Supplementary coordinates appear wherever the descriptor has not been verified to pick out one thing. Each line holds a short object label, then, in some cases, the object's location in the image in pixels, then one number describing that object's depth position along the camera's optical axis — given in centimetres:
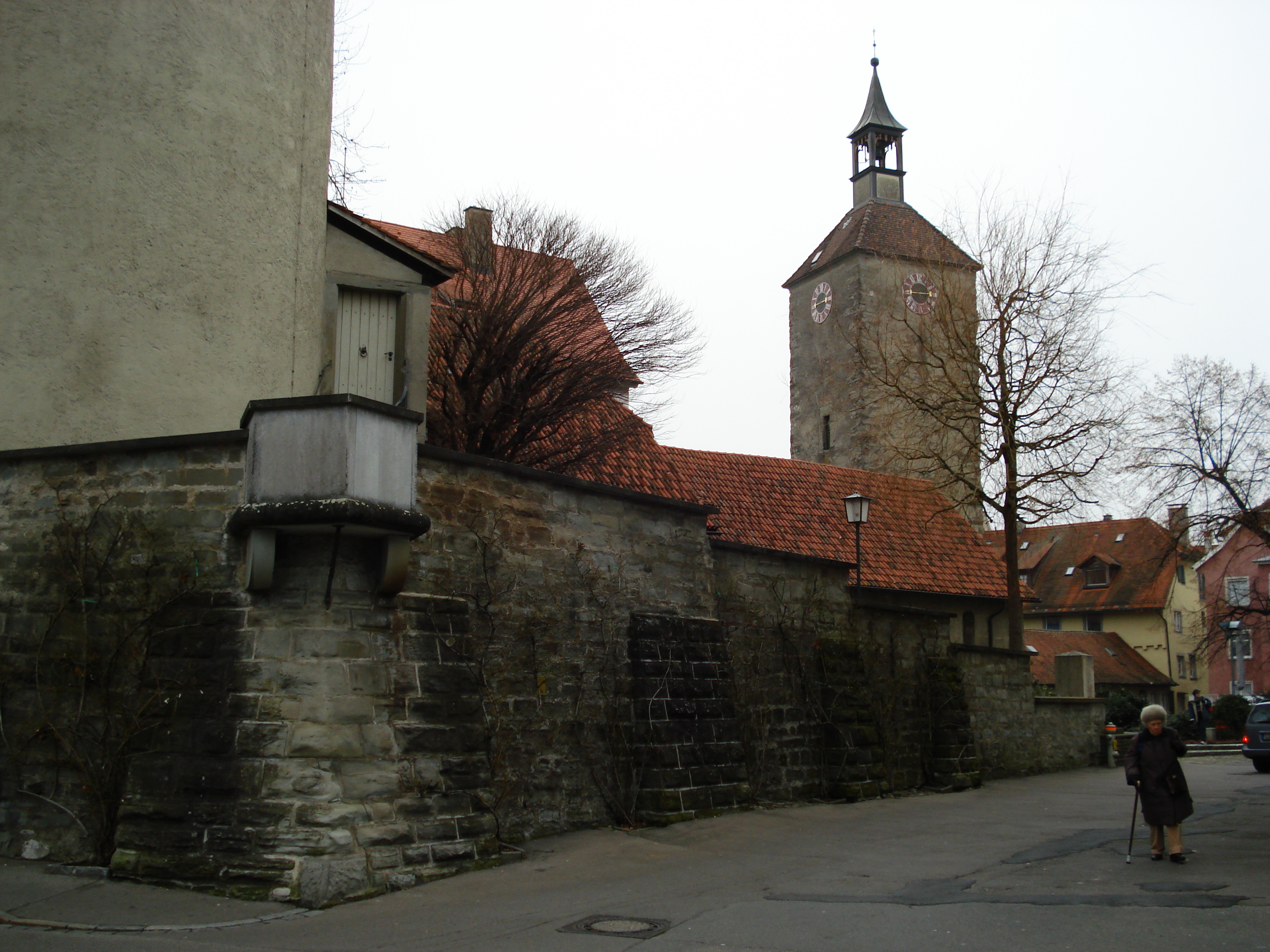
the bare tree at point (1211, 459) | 2489
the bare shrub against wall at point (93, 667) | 912
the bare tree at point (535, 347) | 1973
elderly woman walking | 966
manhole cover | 734
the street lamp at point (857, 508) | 1853
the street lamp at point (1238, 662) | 5078
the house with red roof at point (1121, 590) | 5281
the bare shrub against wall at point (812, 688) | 1455
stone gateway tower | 4225
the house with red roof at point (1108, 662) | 4725
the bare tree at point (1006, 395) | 2656
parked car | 2245
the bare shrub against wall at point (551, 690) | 1084
